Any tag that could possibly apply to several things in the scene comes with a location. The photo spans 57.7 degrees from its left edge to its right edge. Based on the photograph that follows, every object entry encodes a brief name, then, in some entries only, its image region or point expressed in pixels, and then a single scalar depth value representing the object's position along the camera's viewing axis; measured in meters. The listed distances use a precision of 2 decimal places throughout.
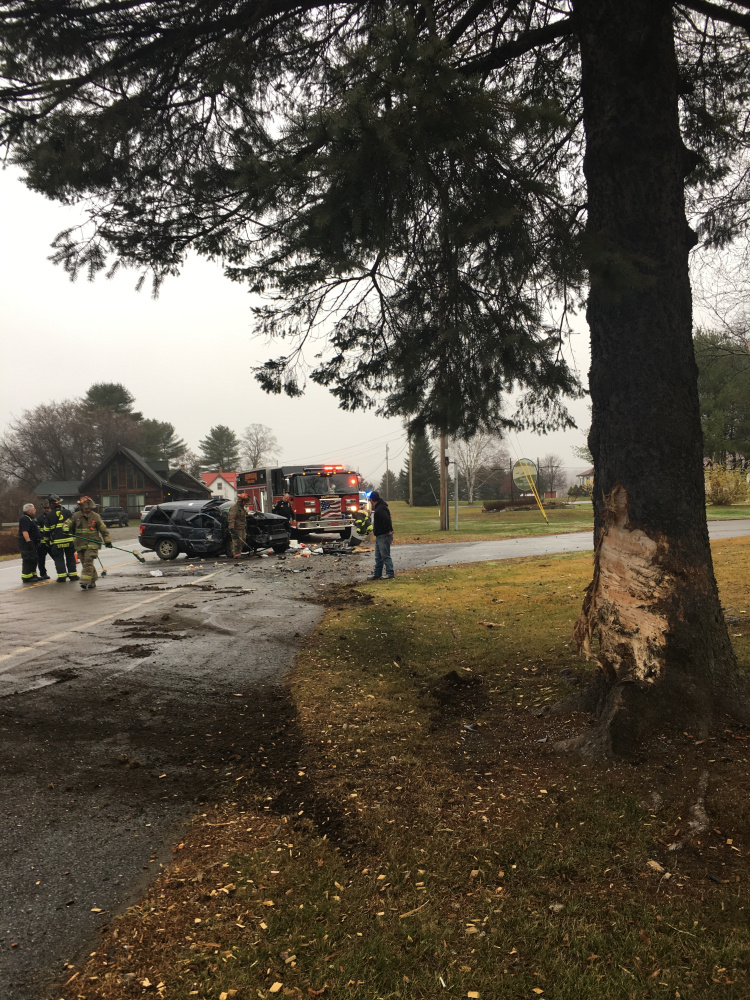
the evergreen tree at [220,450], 120.19
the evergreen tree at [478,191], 4.25
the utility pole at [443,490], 30.95
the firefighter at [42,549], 16.36
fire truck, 26.14
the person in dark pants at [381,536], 14.59
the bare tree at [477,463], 70.22
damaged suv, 20.09
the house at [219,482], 101.44
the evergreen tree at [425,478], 83.38
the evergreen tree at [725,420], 35.97
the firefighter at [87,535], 14.26
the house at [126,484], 68.94
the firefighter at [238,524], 19.81
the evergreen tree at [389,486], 106.12
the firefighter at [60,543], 15.70
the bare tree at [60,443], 77.00
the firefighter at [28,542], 16.03
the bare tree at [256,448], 103.38
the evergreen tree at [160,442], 98.29
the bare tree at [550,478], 82.44
